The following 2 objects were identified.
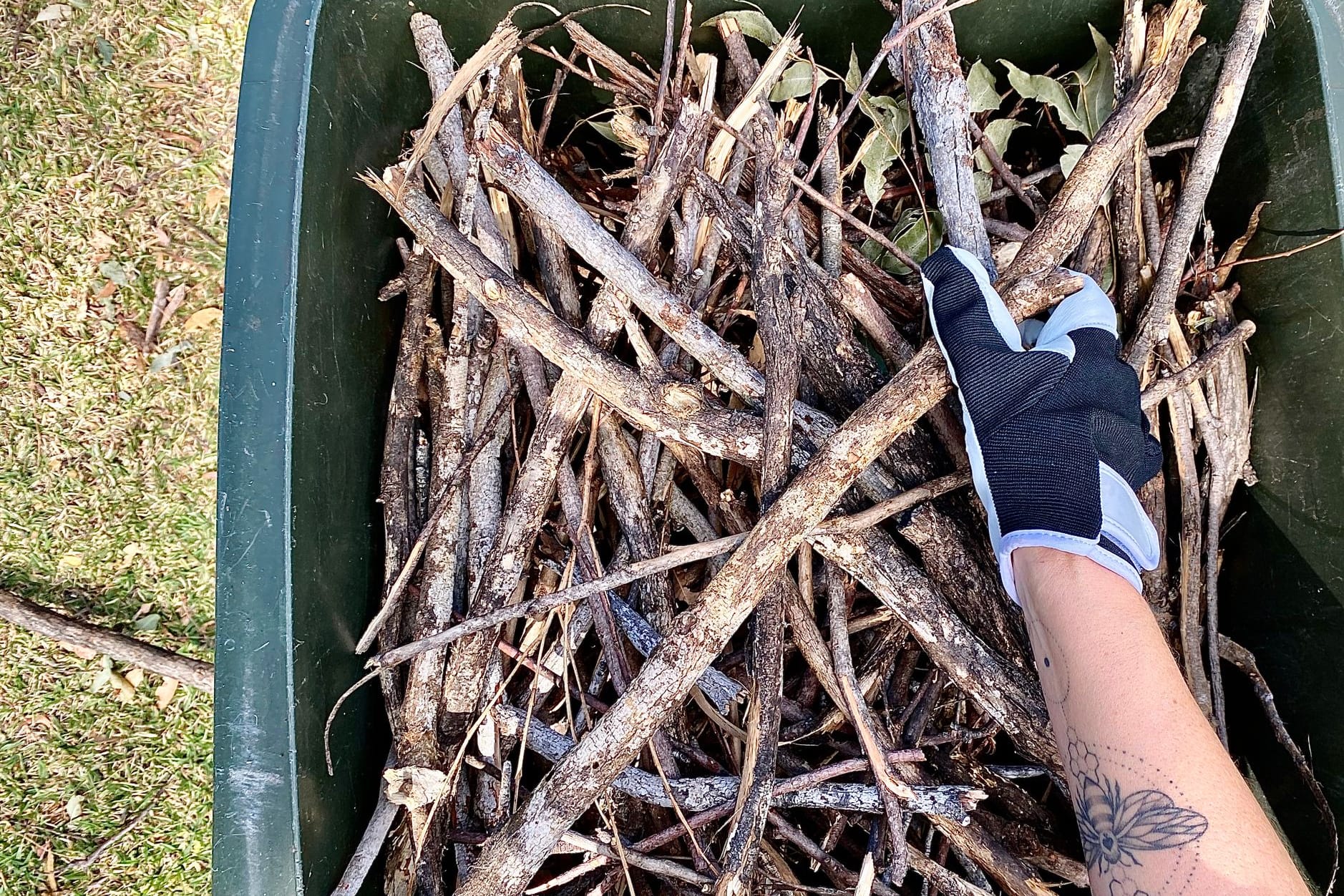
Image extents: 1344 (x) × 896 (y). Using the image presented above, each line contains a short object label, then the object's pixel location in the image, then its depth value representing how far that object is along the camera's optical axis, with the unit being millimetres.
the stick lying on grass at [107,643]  699
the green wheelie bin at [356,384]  490
